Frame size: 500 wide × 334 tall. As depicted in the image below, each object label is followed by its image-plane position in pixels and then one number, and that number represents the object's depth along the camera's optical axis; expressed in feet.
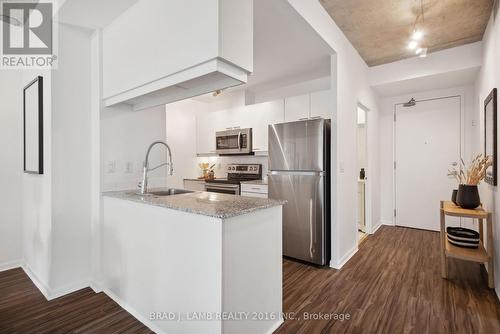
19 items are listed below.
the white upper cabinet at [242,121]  12.65
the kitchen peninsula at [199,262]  4.41
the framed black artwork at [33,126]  7.08
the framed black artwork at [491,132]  7.38
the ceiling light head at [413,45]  8.53
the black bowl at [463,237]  8.12
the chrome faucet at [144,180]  6.97
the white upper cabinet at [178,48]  4.30
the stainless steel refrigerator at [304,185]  9.02
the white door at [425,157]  12.88
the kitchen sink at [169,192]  7.70
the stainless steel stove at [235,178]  12.56
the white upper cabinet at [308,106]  10.82
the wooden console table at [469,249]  7.46
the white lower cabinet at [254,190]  11.31
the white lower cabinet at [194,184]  14.28
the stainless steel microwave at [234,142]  13.25
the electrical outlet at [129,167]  7.60
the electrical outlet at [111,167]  7.20
